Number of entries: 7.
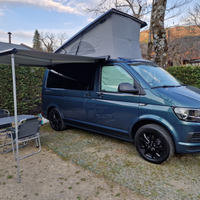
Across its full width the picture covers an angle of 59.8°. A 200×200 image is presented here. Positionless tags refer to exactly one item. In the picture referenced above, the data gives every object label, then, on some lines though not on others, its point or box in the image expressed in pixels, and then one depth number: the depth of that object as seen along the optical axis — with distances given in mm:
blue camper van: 2850
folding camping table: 3554
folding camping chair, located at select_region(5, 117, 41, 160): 3312
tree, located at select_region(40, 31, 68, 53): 41319
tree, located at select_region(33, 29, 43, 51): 56053
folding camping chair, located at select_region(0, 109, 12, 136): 4289
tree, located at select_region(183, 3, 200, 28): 23609
